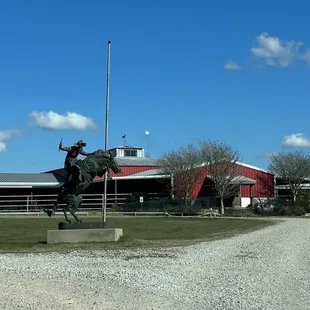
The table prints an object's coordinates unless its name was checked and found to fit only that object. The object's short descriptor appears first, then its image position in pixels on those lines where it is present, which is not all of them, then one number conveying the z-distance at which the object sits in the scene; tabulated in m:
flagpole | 24.30
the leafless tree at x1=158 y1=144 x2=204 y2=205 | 55.91
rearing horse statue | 19.14
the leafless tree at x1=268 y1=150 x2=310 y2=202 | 59.06
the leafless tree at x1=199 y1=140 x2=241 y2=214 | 54.22
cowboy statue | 19.08
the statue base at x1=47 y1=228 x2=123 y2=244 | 18.91
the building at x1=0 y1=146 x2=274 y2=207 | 58.42
